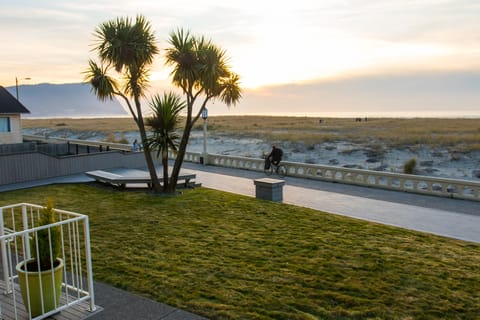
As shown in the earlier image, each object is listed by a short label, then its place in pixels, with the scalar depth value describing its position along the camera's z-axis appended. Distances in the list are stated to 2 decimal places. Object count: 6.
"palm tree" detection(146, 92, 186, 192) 13.35
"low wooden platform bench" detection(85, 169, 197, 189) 14.31
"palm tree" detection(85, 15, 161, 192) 13.00
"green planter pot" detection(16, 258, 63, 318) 4.87
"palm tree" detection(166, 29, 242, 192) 13.38
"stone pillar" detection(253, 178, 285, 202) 12.88
